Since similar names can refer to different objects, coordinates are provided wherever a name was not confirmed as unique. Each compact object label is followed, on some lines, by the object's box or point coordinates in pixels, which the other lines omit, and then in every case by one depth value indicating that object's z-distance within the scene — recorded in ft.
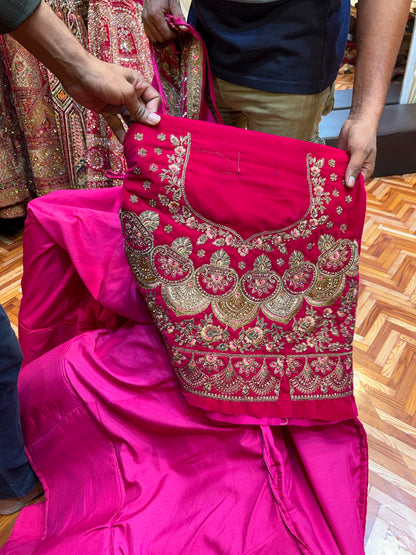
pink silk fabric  2.81
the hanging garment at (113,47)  5.49
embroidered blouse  2.71
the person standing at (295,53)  2.77
